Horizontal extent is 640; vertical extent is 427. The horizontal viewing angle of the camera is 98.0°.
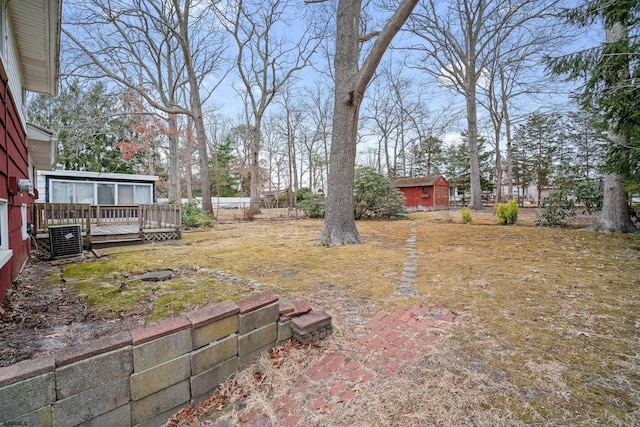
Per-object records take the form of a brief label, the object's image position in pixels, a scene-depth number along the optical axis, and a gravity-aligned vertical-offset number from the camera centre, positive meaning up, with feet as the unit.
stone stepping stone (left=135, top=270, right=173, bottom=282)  12.57 -3.09
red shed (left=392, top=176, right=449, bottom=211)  72.95 +4.06
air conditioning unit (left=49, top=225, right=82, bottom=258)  18.26 -2.03
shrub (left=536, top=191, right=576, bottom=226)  31.01 -0.51
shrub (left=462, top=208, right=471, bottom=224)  35.99 -1.40
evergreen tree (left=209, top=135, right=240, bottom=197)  102.42 +16.24
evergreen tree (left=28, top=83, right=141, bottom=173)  38.09 +14.59
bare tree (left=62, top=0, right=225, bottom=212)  37.73 +26.18
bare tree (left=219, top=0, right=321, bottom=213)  49.29 +31.53
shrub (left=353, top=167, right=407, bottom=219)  45.21 +1.83
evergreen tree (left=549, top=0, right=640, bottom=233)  15.48 +8.41
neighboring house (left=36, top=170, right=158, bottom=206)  40.37 +3.48
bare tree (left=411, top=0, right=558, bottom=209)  41.86 +28.64
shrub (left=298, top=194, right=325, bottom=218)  51.58 +0.31
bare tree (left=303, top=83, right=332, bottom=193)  84.99 +29.66
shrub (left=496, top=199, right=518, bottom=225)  32.96 -0.80
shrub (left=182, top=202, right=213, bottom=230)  38.47 -1.27
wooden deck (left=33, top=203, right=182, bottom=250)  21.22 -1.32
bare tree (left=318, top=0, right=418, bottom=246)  21.38 +5.67
